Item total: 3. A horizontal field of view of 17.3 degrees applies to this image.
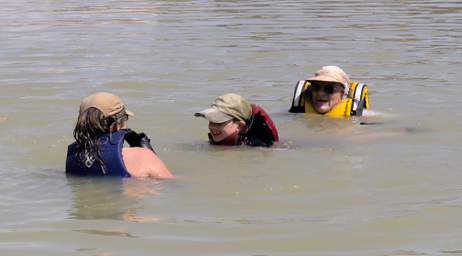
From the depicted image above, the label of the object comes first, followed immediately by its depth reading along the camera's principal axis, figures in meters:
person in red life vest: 11.91
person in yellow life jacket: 14.63
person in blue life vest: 9.90
